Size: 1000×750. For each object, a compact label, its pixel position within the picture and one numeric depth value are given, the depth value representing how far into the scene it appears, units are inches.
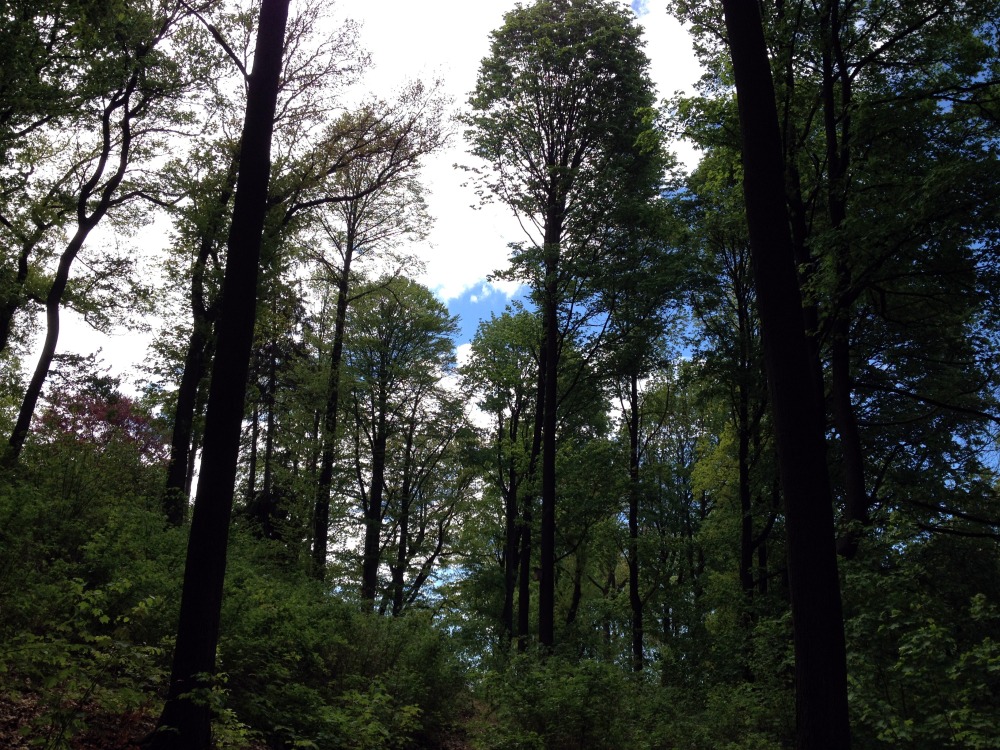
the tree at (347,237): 746.2
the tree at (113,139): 550.0
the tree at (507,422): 859.4
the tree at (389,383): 954.7
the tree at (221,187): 573.3
